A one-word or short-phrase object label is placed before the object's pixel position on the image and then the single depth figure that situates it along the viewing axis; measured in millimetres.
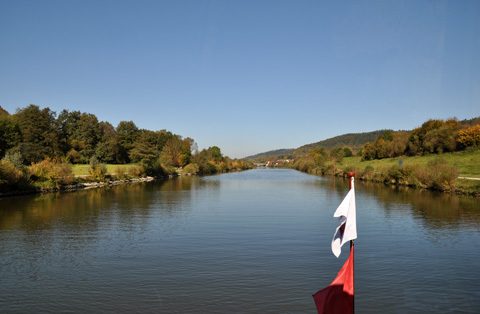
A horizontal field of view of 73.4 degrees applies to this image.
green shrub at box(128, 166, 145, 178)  71188
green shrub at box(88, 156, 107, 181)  56812
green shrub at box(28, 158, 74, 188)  42969
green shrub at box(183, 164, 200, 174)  106688
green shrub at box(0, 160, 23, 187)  34822
